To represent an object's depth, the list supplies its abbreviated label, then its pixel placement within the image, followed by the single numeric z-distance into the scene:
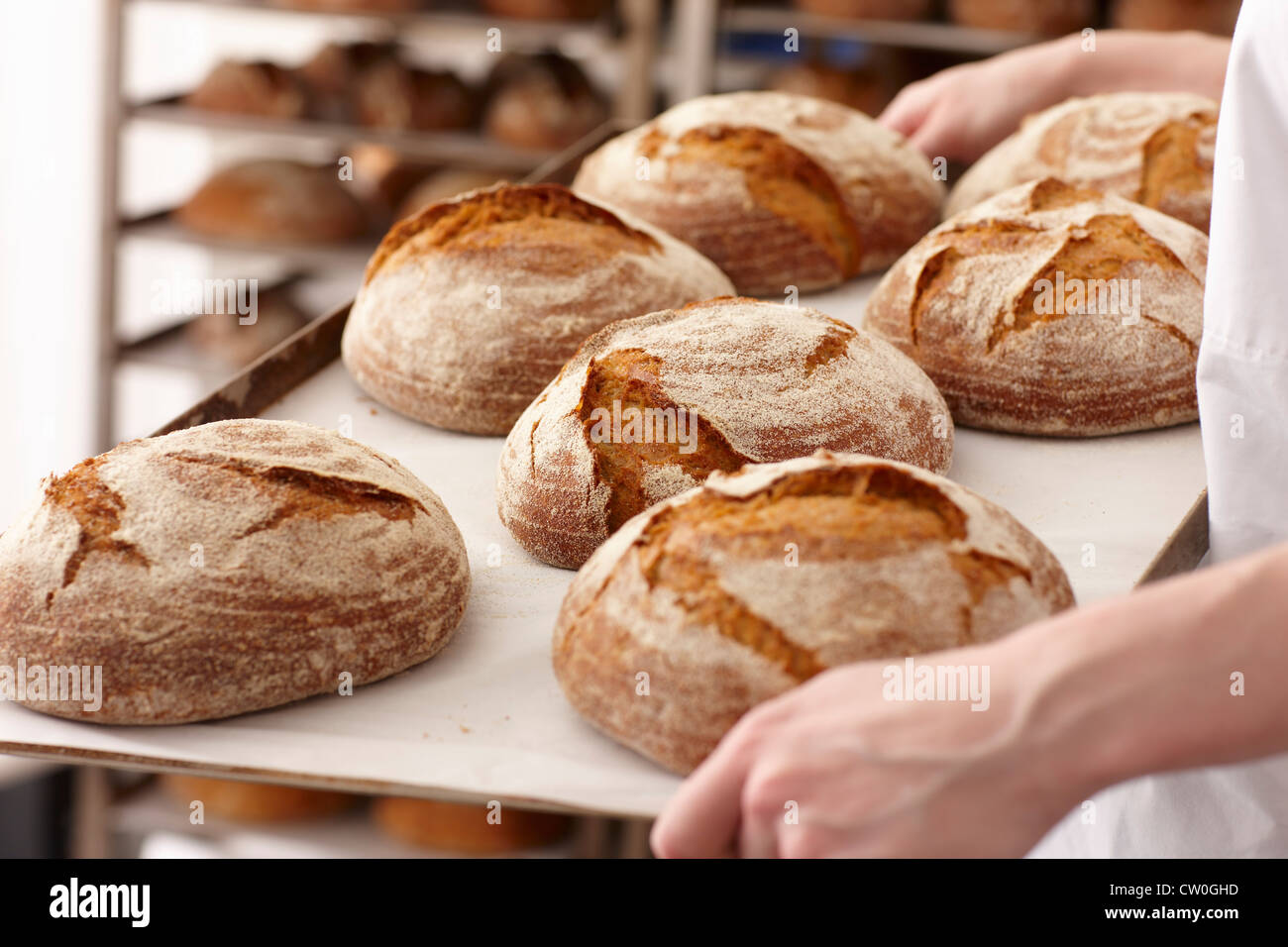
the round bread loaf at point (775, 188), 1.92
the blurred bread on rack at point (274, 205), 3.92
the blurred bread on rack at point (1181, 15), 3.22
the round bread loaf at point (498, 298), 1.60
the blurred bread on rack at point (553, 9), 3.55
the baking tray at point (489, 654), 1.02
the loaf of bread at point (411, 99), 3.88
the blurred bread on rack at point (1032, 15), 3.27
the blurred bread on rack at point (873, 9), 3.39
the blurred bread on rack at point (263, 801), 2.46
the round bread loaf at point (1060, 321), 1.56
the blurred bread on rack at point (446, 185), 4.07
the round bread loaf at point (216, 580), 1.06
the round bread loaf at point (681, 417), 1.30
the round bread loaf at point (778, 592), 0.97
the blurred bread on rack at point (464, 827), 2.27
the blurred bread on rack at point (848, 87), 3.64
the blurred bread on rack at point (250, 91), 3.90
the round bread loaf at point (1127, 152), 1.88
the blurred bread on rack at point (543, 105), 3.78
